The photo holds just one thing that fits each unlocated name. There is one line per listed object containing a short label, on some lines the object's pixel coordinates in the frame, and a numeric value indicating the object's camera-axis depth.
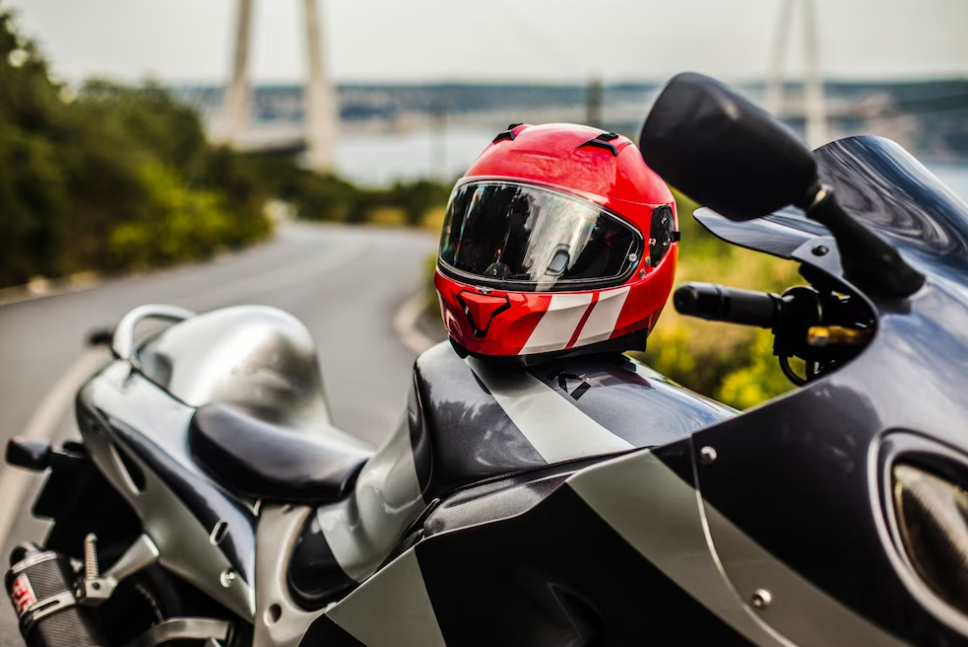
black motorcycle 1.26
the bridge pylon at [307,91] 49.04
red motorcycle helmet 1.98
